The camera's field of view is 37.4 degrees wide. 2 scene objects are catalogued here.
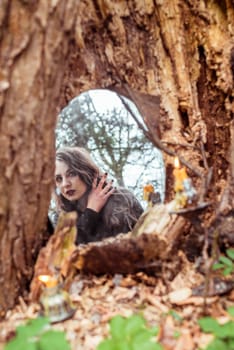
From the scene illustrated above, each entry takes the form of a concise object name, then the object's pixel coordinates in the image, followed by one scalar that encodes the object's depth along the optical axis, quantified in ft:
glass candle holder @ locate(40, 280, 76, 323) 3.86
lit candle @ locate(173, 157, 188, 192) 4.37
